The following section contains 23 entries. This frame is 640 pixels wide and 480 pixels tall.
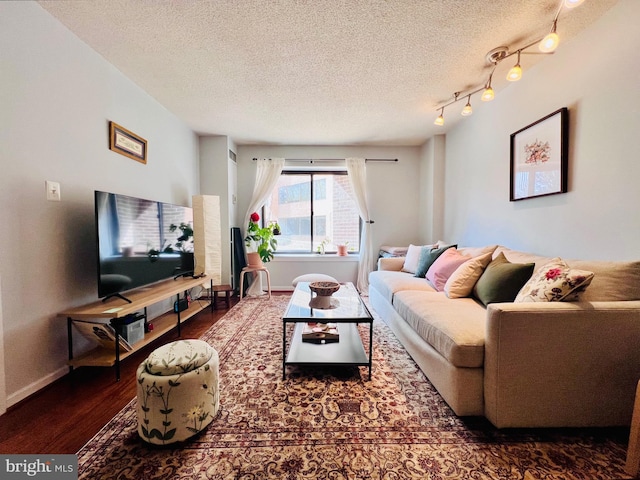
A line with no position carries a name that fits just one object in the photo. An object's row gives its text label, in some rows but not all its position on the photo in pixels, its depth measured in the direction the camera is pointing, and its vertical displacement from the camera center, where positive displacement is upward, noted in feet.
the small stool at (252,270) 11.89 -1.74
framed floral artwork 6.23 +2.07
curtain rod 13.93 +4.09
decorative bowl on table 6.74 -1.75
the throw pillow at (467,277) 6.73 -1.19
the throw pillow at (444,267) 7.77 -1.08
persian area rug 3.52 -3.31
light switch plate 5.41 +0.94
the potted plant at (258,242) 12.36 -0.46
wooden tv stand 5.46 -1.77
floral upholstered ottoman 3.85 -2.53
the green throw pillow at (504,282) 5.67 -1.13
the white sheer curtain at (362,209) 13.88 +1.35
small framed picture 7.07 +2.76
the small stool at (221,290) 10.78 -2.48
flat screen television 5.94 -0.23
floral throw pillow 4.27 -0.90
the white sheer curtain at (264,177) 13.80 +3.09
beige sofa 4.01 -2.10
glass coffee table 5.61 -2.85
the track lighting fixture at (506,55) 4.86 +4.44
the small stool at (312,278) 11.28 -2.03
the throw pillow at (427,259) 9.21 -0.97
